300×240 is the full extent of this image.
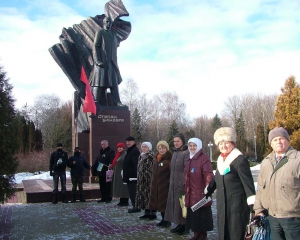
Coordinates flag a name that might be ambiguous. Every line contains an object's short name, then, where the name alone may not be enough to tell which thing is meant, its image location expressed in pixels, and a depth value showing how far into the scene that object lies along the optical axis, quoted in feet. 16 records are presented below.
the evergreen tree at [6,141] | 17.94
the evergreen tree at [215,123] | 170.91
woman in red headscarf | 27.25
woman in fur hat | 12.16
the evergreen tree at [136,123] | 127.44
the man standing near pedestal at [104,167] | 29.14
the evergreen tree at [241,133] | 136.67
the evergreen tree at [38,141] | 107.02
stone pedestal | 39.50
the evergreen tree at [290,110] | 82.41
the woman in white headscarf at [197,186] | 15.53
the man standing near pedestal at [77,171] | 29.50
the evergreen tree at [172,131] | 127.34
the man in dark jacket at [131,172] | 24.31
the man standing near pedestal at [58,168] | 29.37
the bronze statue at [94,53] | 42.39
